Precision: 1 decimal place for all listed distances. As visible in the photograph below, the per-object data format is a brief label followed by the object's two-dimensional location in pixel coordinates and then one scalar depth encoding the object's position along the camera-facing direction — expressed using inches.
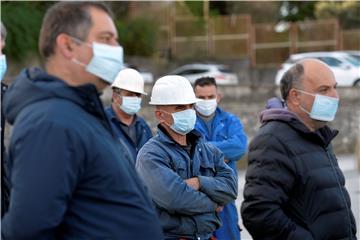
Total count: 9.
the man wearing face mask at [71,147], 140.6
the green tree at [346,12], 2242.4
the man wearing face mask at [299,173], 223.3
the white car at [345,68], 1572.2
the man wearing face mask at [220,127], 330.9
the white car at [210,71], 1803.4
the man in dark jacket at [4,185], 174.6
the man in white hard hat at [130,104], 326.5
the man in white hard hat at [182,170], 230.1
